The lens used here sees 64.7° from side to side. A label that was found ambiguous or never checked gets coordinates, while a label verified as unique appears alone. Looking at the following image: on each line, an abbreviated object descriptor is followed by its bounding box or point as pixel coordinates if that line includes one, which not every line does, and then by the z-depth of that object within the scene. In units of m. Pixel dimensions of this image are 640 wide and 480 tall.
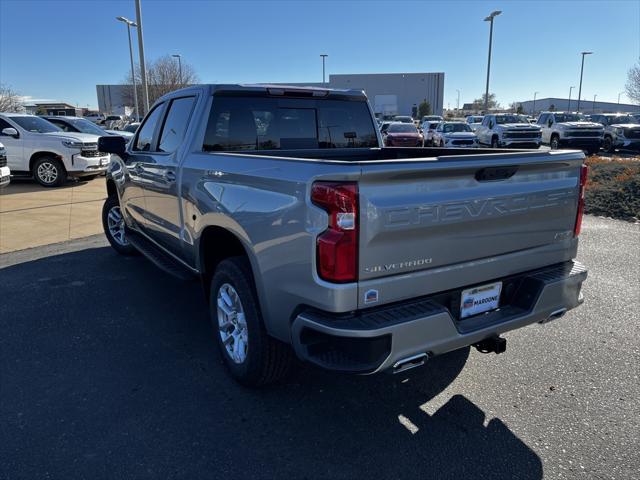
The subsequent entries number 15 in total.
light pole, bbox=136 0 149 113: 17.97
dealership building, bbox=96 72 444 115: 73.62
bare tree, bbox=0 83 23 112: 39.47
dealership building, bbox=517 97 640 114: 111.81
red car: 22.19
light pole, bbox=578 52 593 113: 59.49
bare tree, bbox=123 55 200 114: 40.28
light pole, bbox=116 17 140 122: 25.94
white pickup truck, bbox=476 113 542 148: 21.84
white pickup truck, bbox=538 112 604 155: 22.19
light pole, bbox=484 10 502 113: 32.59
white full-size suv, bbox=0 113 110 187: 12.95
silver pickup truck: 2.46
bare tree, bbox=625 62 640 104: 44.38
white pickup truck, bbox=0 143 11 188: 9.36
